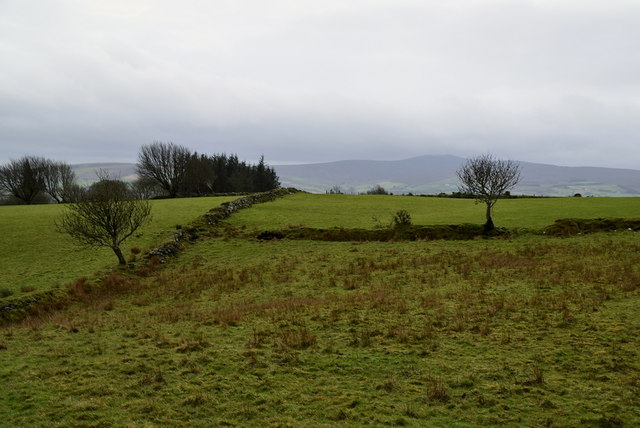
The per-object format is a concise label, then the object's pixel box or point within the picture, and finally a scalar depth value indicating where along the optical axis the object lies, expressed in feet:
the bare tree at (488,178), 121.80
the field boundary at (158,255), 72.28
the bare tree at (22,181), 306.76
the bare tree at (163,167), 323.57
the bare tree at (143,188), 336.16
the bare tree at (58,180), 332.19
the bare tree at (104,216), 99.25
